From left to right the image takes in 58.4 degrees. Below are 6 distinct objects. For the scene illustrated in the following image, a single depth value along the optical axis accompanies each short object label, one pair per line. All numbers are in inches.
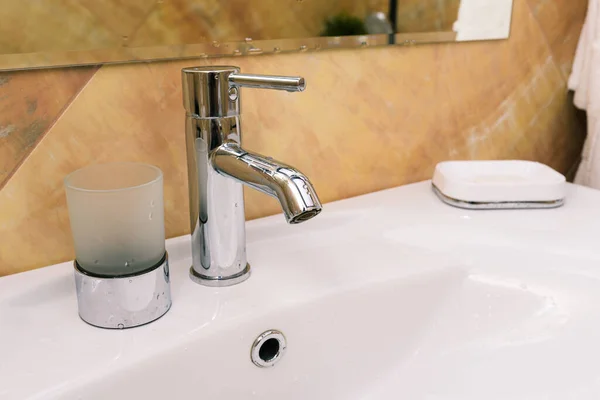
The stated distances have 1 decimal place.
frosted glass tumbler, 16.6
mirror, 17.8
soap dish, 26.5
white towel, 30.5
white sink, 16.7
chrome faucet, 15.7
